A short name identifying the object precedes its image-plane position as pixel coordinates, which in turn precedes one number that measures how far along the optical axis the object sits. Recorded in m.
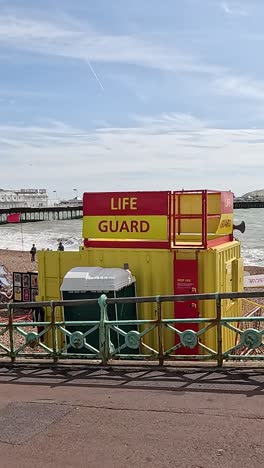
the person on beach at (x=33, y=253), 37.93
